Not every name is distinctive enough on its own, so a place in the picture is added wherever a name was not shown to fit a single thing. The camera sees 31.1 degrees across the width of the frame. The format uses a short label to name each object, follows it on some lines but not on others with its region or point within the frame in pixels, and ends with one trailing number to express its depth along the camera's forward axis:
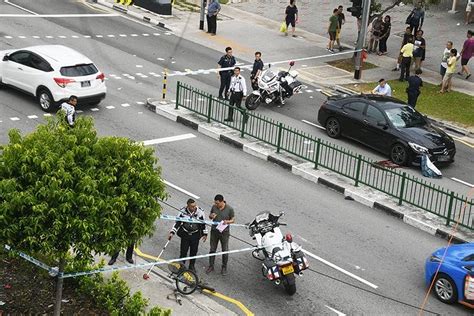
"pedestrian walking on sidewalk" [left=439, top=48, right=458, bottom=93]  28.97
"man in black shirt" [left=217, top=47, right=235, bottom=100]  26.58
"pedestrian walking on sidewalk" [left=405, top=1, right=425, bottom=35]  34.25
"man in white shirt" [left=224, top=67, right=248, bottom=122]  24.53
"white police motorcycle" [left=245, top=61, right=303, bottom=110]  26.02
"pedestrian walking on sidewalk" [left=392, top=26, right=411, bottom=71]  31.95
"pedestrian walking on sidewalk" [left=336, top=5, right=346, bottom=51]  34.39
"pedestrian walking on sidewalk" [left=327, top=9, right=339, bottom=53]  33.91
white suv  23.78
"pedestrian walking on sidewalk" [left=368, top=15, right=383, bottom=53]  33.66
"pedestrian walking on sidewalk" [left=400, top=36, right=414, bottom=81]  30.05
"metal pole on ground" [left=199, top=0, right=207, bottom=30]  35.97
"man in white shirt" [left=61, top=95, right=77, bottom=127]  20.42
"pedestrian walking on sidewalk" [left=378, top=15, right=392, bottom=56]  33.75
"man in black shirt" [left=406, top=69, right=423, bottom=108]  26.33
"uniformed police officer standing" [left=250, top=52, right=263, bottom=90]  26.84
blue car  14.84
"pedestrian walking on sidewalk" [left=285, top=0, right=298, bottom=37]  35.91
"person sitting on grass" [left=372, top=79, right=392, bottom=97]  25.83
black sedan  22.39
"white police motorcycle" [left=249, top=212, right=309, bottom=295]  14.91
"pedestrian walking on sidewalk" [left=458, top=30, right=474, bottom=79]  31.08
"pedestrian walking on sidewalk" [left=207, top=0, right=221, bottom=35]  35.50
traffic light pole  30.19
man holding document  15.50
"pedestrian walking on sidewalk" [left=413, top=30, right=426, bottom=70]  31.16
